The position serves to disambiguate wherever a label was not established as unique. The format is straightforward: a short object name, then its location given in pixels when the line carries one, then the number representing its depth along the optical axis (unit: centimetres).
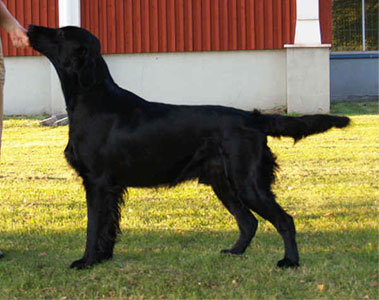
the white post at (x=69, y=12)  1446
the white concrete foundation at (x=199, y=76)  1480
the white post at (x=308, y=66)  1419
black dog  381
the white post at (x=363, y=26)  1833
